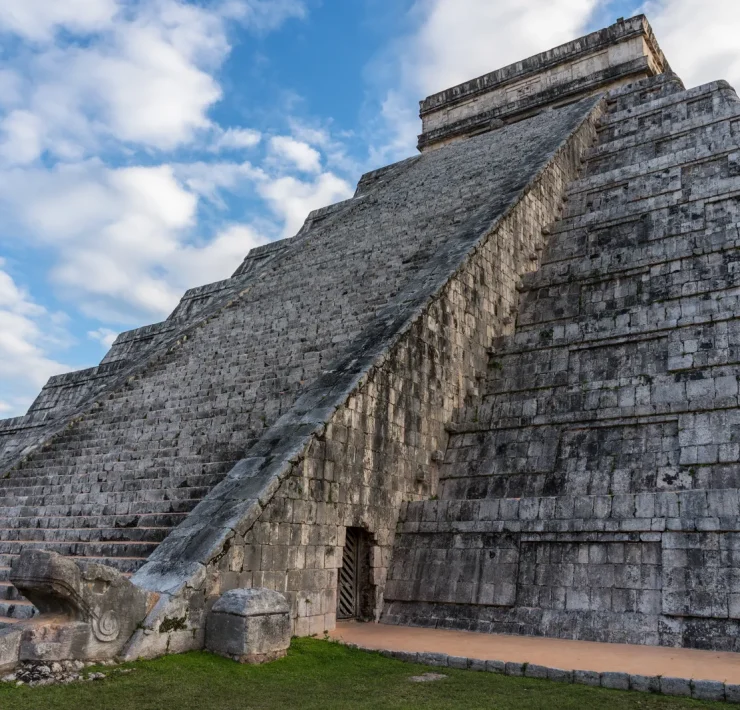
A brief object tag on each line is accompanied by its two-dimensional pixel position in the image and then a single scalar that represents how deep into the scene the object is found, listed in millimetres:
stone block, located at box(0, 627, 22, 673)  5309
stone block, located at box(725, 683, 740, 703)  5059
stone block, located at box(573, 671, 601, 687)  5594
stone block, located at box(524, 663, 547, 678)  5852
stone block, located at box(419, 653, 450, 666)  6410
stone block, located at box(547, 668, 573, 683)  5716
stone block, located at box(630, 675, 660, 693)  5375
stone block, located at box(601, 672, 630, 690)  5477
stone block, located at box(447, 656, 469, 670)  6293
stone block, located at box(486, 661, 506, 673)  6082
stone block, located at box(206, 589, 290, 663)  6051
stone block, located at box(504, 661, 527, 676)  5969
